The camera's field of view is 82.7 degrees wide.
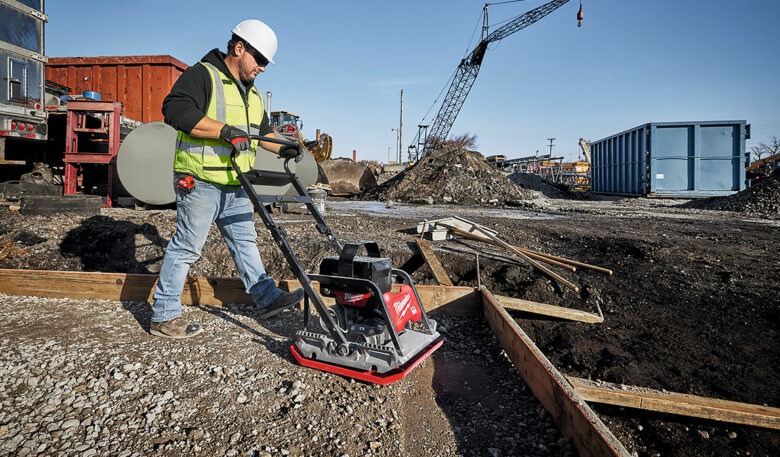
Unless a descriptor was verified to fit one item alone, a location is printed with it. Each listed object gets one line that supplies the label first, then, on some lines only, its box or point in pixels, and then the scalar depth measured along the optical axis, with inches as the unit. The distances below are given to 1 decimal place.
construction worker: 106.0
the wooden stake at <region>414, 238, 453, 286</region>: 173.4
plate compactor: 94.5
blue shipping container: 621.6
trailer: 299.4
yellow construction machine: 448.4
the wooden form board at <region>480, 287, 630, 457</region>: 62.9
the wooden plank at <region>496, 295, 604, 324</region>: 138.9
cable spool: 259.8
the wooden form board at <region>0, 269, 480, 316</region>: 149.6
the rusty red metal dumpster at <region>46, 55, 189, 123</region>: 426.9
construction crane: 1453.4
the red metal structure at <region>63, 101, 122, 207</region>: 325.4
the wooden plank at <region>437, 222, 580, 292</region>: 168.1
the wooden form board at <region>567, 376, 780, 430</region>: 75.9
